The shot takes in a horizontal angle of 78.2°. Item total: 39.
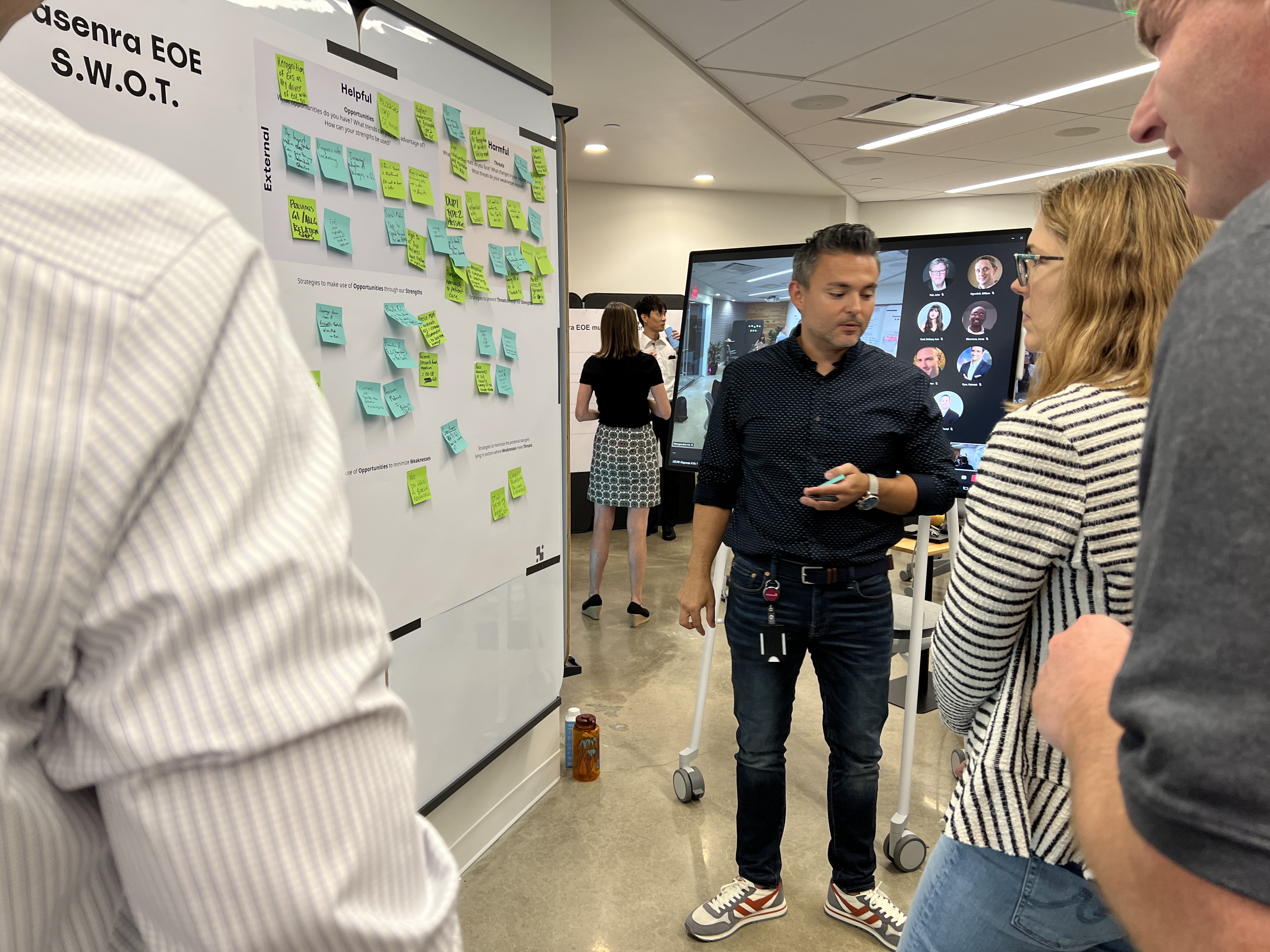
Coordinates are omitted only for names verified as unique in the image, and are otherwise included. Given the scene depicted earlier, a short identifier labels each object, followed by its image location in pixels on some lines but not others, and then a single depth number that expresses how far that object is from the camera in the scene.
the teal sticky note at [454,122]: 1.99
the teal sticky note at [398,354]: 1.85
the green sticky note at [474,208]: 2.11
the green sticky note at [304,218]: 1.62
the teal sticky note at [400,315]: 1.84
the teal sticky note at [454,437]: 2.07
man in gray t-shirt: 0.35
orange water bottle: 2.79
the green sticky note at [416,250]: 1.91
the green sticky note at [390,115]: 1.79
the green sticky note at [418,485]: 1.95
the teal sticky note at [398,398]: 1.87
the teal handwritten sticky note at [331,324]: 1.68
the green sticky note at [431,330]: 1.96
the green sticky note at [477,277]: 2.13
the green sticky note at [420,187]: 1.90
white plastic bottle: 2.85
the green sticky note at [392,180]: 1.81
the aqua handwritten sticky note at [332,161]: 1.66
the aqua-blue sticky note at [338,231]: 1.69
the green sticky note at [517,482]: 2.36
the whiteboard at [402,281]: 1.33
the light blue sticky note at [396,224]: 1.83
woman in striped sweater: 0.96
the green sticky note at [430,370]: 1.97
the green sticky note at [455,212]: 2.04
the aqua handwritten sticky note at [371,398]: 1.79
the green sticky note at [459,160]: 2.03
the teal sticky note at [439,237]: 1.97
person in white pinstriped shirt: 0.38
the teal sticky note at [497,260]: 2.22
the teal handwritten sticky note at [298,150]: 1.58
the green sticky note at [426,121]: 1.90
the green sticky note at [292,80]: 1.55
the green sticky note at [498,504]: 2.27
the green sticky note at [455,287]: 2.05
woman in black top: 4.37
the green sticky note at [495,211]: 2.19
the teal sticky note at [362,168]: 1.74
